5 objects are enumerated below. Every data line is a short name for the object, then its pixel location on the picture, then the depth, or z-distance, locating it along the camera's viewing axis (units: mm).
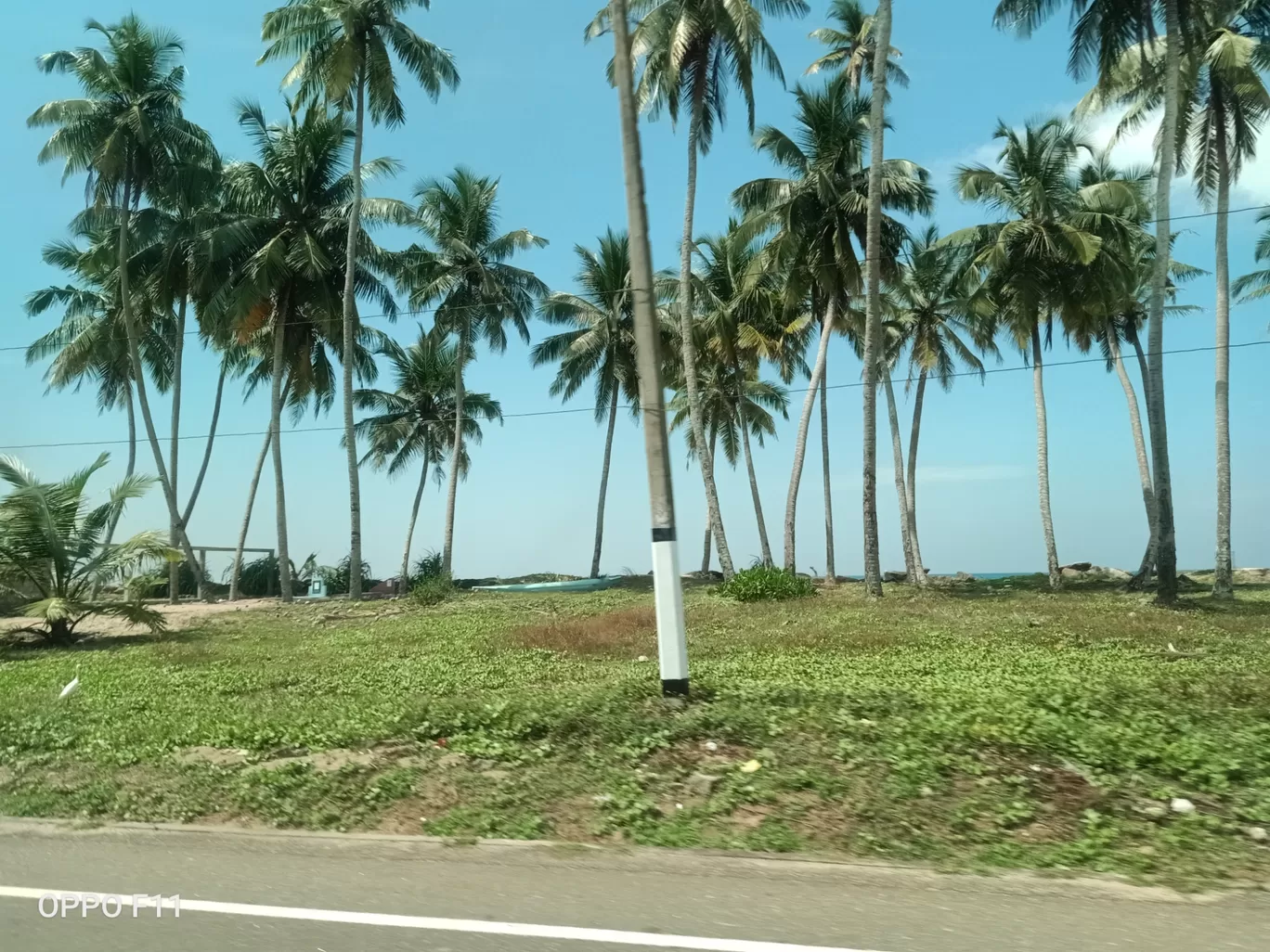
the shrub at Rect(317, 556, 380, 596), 34312
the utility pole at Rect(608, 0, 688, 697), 7973
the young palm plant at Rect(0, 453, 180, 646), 16141
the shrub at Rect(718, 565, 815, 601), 20875
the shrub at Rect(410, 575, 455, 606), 23766
